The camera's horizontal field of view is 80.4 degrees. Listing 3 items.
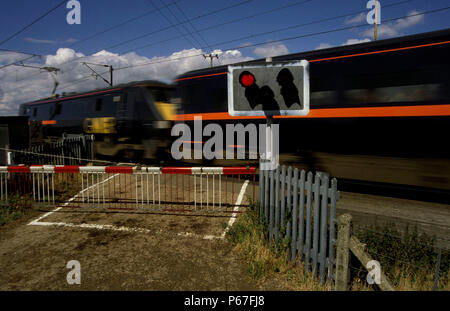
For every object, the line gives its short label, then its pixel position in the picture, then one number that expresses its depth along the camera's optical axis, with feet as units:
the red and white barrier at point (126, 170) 18.61
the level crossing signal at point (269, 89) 12.82
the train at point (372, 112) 19.93
